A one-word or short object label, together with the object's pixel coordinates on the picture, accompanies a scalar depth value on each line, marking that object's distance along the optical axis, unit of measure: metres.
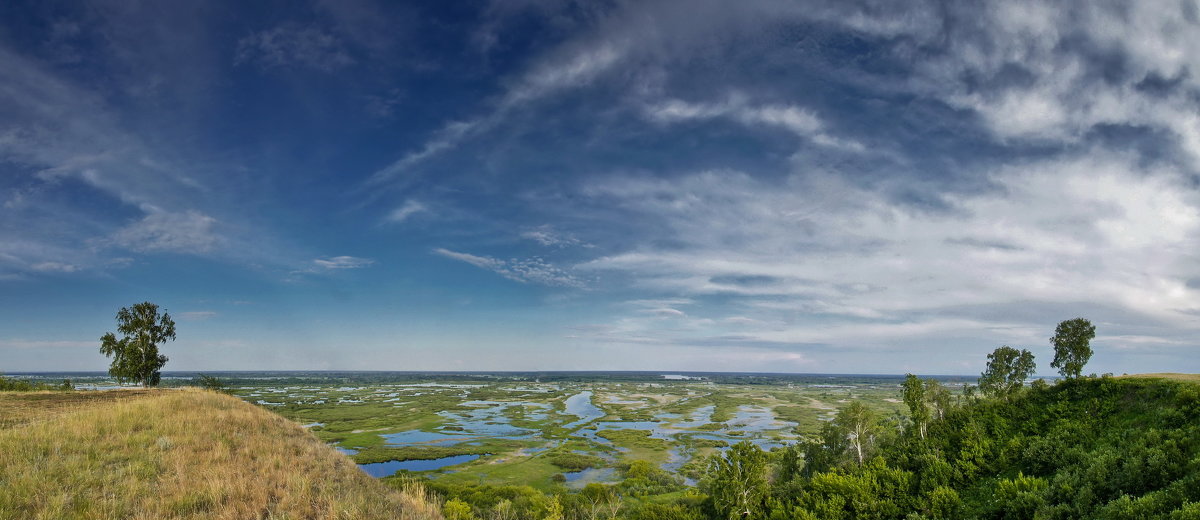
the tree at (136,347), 40.94
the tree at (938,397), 59.74
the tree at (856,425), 55.66
